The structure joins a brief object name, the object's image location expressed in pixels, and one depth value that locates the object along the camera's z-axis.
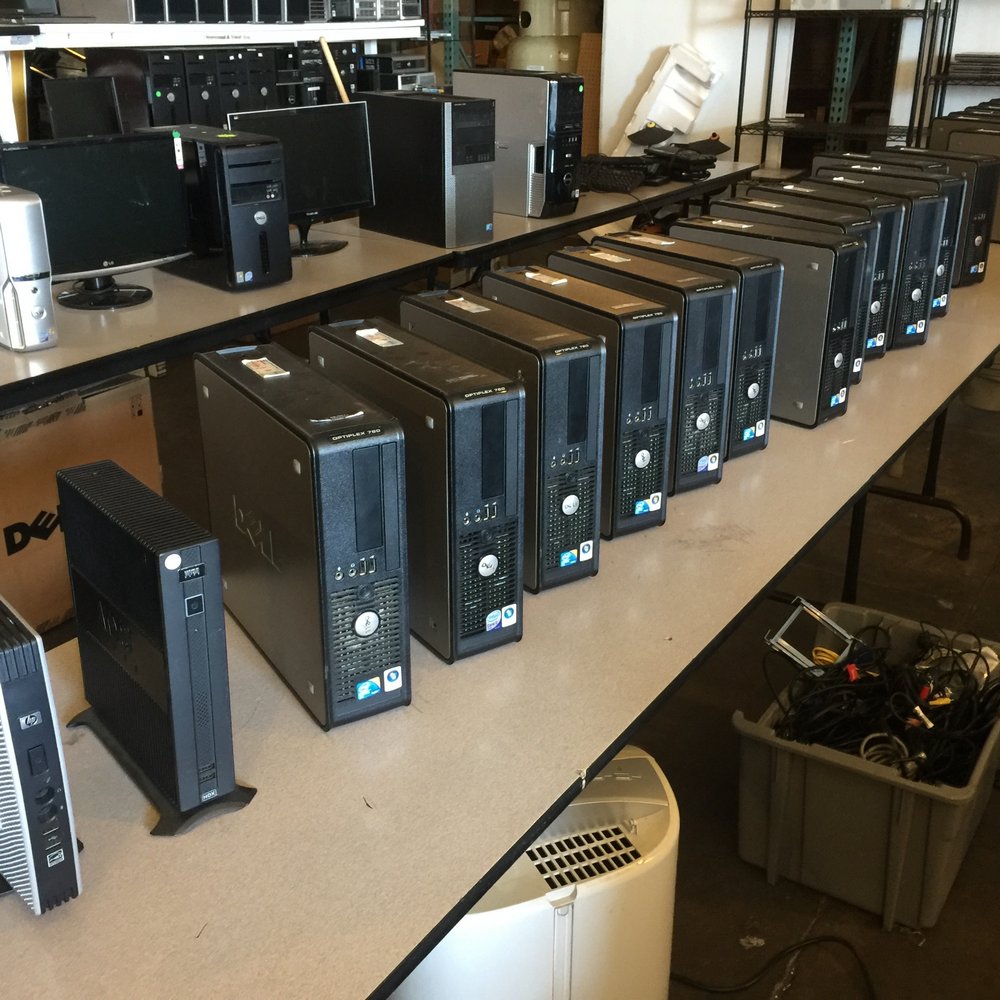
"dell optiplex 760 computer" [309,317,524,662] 1.10
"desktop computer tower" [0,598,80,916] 0.79
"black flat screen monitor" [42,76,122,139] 3.35
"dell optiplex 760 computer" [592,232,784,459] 1.58
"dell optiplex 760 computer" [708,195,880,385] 1.87
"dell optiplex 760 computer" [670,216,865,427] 1.74
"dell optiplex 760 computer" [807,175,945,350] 2.15
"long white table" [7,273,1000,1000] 0.84
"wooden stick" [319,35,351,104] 4.30
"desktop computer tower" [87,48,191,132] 3.95
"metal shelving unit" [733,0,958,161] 4.96
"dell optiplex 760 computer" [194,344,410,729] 0.99
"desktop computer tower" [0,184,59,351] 2.09
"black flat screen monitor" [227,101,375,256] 2.87
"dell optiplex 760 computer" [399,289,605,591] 1.21
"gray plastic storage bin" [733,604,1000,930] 1.64
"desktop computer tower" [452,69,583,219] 3.16
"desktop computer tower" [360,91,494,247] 2.88
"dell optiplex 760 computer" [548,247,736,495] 1.46
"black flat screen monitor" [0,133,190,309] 2.35
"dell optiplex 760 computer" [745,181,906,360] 2.02
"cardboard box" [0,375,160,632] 2.42
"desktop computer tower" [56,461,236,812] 0.87
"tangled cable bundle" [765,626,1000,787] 1.72
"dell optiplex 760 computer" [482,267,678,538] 1.35
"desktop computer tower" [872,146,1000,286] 2.65
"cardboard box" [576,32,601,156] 6.12
